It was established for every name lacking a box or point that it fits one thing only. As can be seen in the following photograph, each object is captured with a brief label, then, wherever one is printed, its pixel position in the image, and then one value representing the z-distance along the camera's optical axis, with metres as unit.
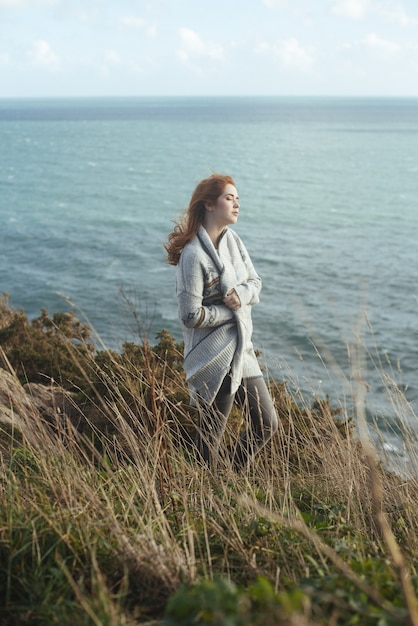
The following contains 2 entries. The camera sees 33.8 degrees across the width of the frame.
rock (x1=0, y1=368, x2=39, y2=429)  3.57
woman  4.54
